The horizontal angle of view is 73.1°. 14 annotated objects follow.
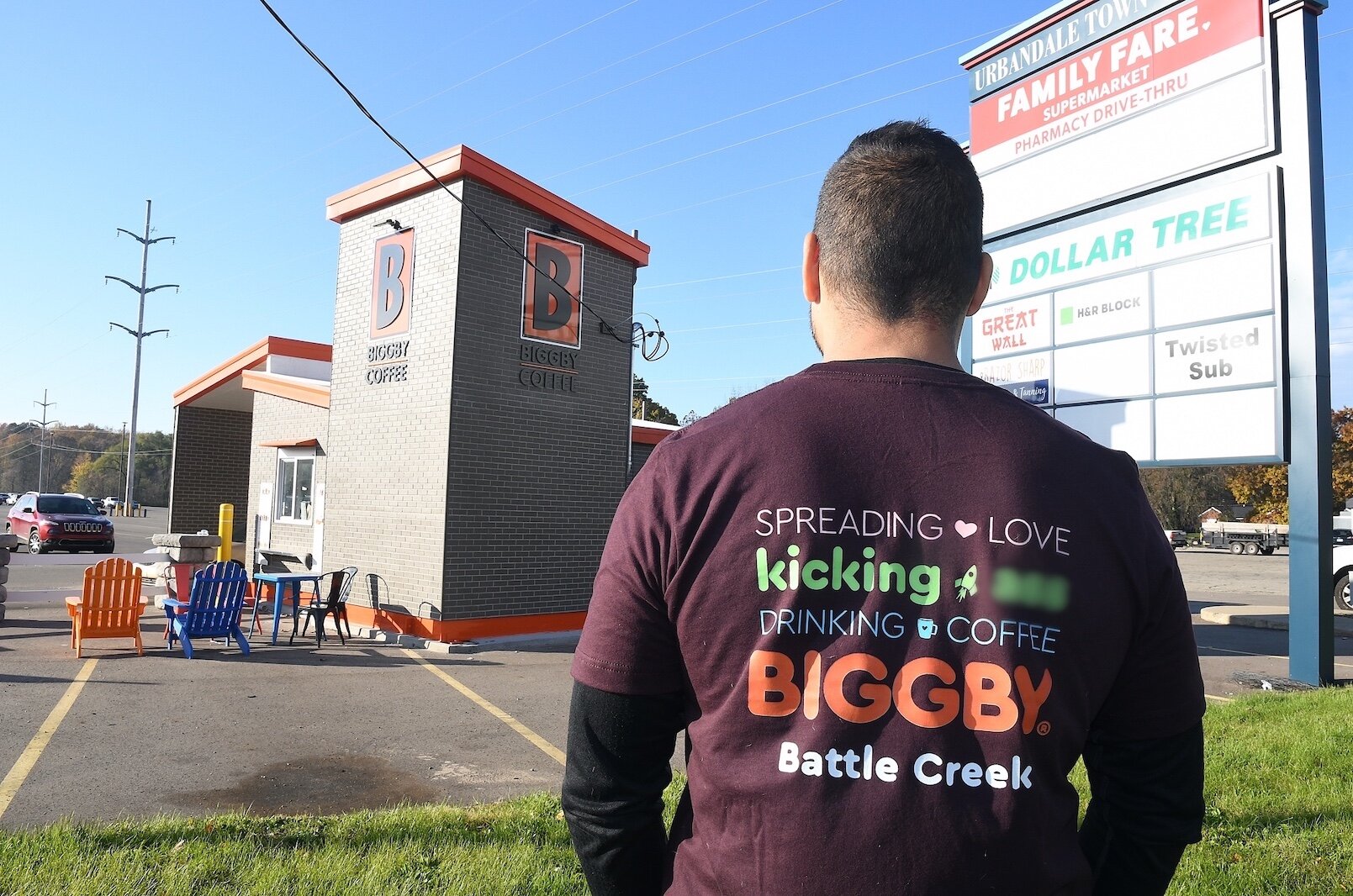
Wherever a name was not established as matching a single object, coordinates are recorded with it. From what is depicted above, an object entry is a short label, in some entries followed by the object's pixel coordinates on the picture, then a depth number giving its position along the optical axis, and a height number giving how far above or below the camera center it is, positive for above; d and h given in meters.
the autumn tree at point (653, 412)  51.76 +5.68
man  1.29 -0.17
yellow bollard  16.08 -0.61
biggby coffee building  12.51 +1.41
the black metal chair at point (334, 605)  12.20 -1.49
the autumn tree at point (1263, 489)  47.66 +2.08
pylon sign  8.98 +3.03
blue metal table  12.30 -1.17
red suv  27.03 -1.10
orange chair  10.73 -1.38
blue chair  11.09 -1.40
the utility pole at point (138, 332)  44.08 +8.34
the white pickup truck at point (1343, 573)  18.56 -0.88
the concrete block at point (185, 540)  14.97 -0.80
